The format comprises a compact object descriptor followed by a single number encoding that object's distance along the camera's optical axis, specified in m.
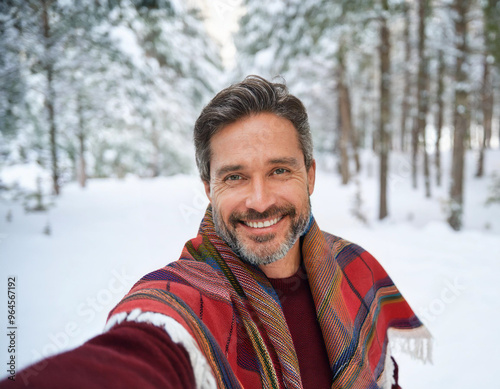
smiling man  0.89
